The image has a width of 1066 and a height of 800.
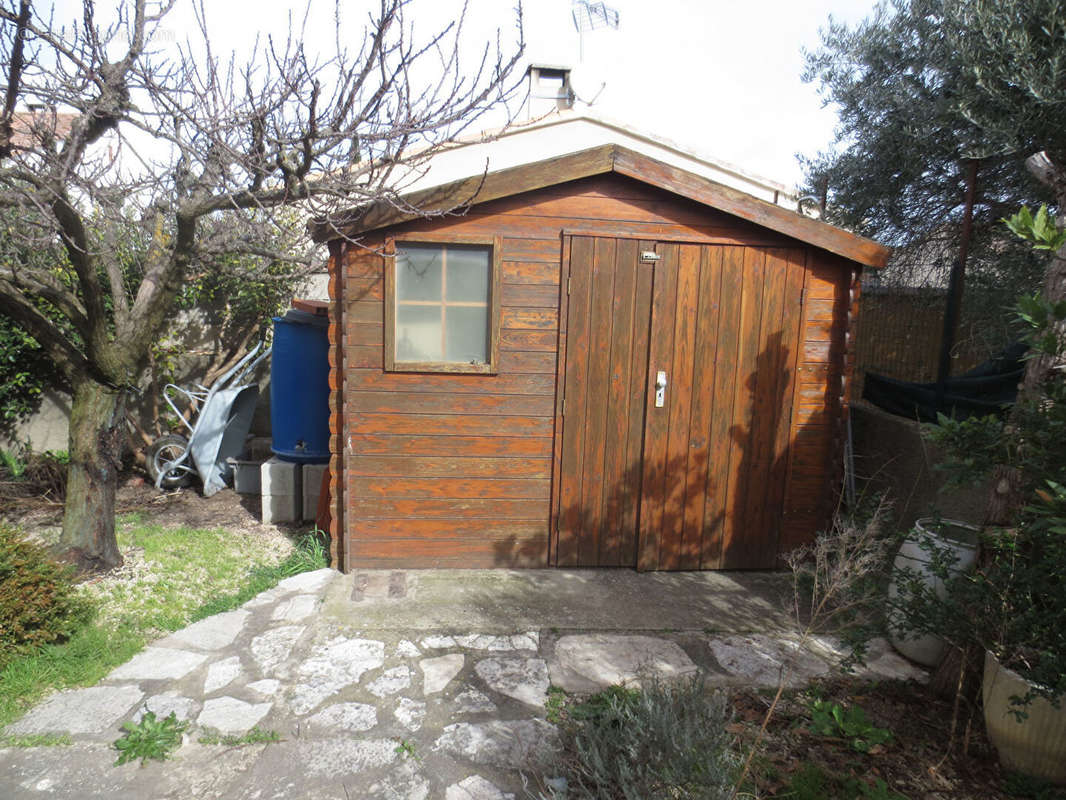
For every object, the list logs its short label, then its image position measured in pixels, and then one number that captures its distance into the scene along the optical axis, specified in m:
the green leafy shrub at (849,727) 2.66
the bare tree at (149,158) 3.35
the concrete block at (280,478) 5.35
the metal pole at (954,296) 4.23
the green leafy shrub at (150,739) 2.50
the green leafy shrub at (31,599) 3.01
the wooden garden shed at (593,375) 4.06
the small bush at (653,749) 2.04
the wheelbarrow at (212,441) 6.02
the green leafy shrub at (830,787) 2.32
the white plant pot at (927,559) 3.24
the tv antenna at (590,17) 10.51
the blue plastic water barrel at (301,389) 5.27
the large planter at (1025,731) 2.46
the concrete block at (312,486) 5.33
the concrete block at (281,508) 5.43
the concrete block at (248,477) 6.11
